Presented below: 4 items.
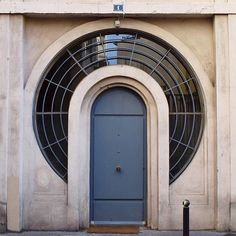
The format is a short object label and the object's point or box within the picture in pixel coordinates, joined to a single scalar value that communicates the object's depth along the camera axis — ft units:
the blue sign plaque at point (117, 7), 28.86
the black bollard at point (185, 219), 21.98
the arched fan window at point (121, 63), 30.04
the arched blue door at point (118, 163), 30.27
